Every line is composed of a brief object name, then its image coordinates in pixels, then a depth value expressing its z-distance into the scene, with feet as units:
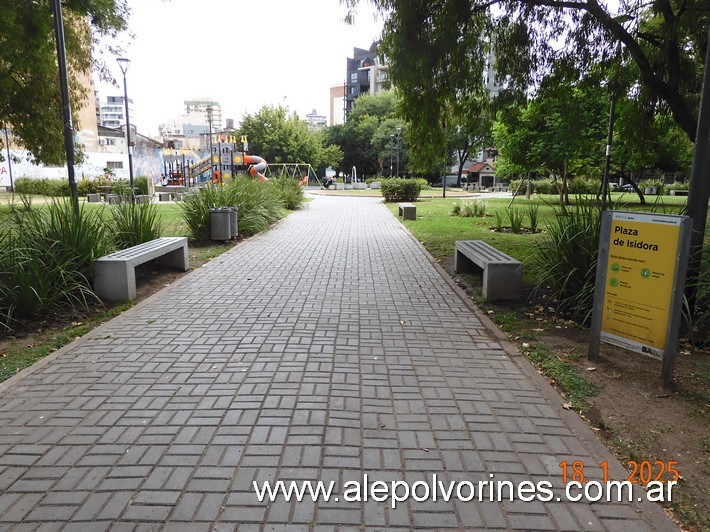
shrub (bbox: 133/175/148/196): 103.02
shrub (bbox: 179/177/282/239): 39.81
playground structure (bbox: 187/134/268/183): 146.53
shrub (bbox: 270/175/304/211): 72.18
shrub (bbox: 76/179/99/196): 111.88
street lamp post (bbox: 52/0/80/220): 29.01
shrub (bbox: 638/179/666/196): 149.07
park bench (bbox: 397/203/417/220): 59.67
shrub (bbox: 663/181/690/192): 163.37
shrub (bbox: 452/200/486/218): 62.34
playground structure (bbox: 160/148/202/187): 154.81
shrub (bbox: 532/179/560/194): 134.21
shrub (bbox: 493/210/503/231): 46.26
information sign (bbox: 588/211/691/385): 12.92
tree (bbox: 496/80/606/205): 78.18
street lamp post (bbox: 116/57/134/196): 81.97
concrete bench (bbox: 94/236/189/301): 21.83
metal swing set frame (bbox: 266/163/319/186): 166.30
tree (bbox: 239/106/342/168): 189.67
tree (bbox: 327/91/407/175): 218.93
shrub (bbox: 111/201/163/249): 27.86
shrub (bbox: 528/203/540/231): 39.18
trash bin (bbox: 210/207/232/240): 38.93
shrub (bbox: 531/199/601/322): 19.33
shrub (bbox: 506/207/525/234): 43.86
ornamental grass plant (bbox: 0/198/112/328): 18.54
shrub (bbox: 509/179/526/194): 121.29
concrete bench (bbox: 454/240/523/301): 21.89
